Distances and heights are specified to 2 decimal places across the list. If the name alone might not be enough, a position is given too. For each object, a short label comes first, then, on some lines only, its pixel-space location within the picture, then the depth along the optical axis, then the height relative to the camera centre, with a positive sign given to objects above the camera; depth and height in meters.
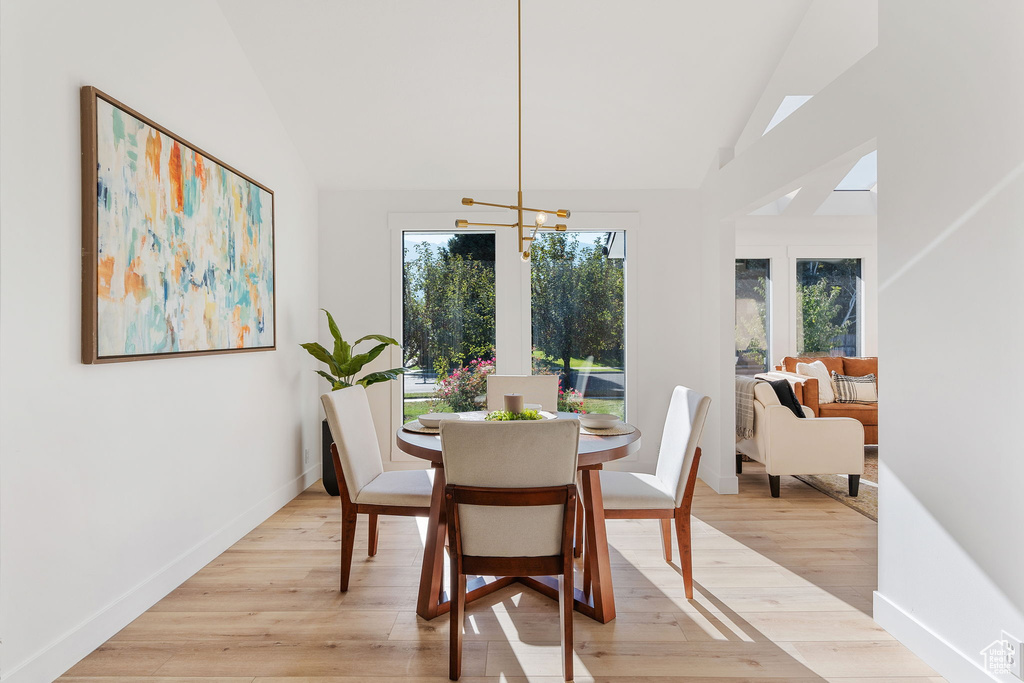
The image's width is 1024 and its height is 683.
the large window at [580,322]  4.97 +0.12
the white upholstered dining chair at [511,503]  2.00 -0.57
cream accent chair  4.21 -0.77
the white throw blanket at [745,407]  4.54 -0.54
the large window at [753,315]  6.96 +0.25
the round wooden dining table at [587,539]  2.44 -0.85
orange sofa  5.56 -0.69
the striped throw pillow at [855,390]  5.92 -0.53
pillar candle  2.77 -0.31
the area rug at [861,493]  4.01 -1.14
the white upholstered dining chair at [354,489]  2.71 -0.71
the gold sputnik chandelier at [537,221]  2.64 +0.55
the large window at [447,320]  4.97 +0.14
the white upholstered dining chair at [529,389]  3.74 -0.33
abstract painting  2.29 +0.43
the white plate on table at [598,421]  2.87 -0.41
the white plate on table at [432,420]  2.91 -0.41
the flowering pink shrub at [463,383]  4.97 -0.39
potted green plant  4.37 -0.20
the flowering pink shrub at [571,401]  4.97 -0.54
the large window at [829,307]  6.96 +0.34
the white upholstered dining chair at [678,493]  2.63 -0.71
